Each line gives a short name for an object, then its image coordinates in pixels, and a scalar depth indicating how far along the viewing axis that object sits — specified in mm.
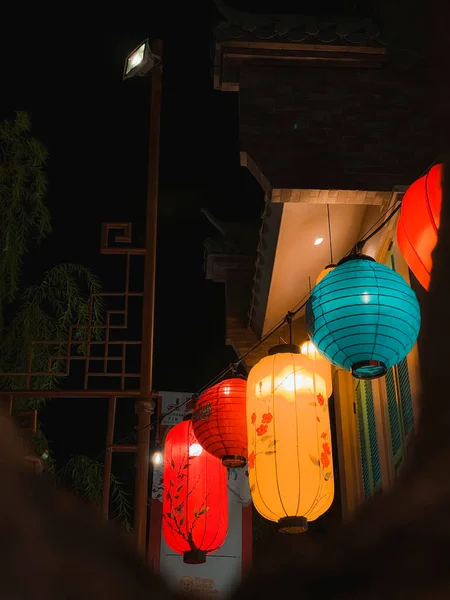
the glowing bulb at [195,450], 6484
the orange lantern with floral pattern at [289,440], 4383
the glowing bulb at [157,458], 7589
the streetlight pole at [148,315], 5527
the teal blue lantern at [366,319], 3719
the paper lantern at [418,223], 3285
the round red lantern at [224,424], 5273
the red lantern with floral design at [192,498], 6066
